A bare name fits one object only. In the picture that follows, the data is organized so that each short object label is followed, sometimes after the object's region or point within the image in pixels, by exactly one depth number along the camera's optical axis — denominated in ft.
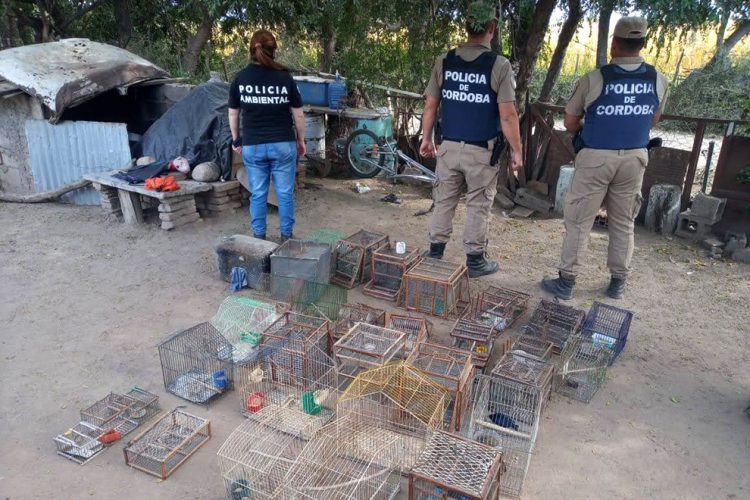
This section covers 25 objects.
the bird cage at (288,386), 11.76
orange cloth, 22.04
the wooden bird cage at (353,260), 18.01
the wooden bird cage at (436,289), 15.99
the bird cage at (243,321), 14.23
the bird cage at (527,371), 11.89
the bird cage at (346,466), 9.46
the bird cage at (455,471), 8.83
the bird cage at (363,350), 12.34
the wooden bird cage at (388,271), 17.17
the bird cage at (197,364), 12.81
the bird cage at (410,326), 14.01
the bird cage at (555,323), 14.60
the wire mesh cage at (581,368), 12.94
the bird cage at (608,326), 14.16
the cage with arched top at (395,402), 11.10
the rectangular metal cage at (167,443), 10.65
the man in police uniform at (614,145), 14.89
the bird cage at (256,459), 9.73
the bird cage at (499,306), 15.29
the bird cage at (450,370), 11.30
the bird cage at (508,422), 10.43
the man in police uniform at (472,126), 15.80
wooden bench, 22.15
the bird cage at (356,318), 14.23
